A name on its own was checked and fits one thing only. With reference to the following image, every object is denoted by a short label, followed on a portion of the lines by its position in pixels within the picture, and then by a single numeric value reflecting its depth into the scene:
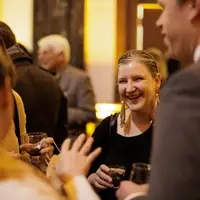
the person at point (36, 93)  3.48
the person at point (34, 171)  1.35
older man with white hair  4.54
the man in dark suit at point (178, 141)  1.29
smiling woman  2.61
